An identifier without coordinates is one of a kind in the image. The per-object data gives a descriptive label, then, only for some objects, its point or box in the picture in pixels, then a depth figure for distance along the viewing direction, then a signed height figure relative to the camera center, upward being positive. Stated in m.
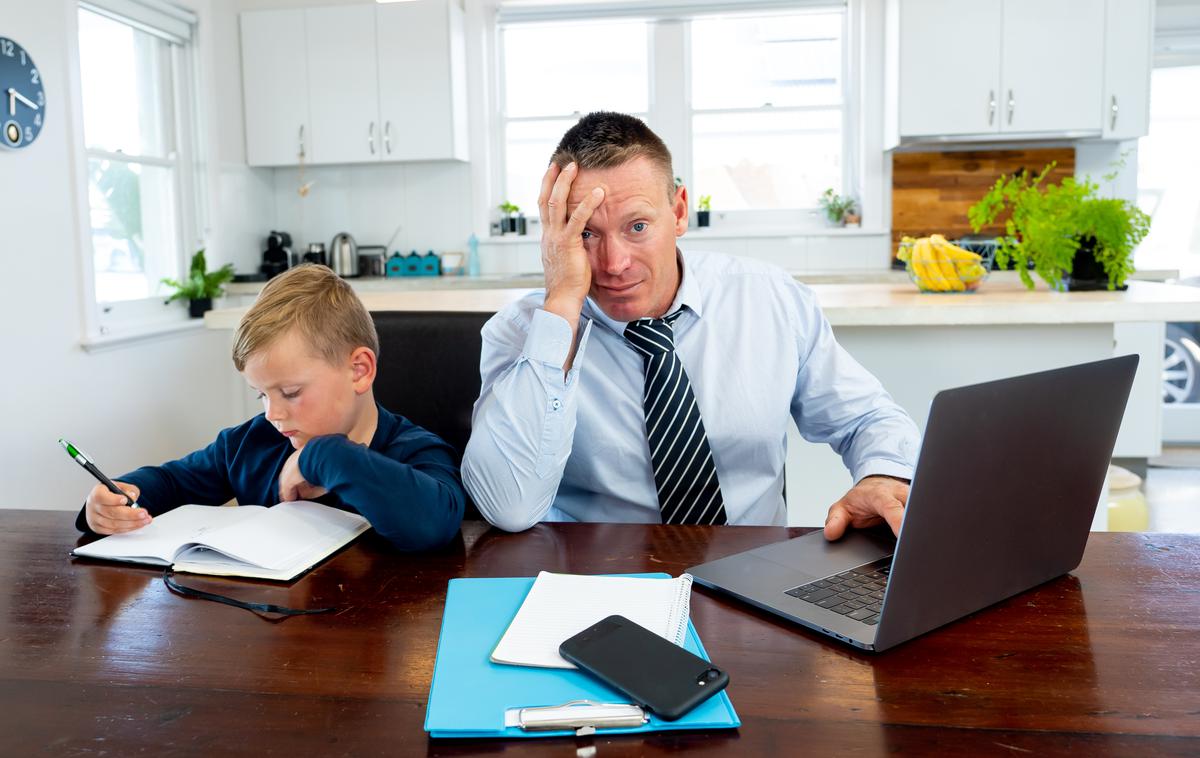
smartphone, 0.73 -0.32
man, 1.34 -0.18
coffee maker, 4.97 +0.06
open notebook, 1.08 -0.33
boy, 1.14 -0.25
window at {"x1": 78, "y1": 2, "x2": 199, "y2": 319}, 3.88 +0.51
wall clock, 3.20 +0.59
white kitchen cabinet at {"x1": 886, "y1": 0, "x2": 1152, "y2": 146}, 4.27 +0.86
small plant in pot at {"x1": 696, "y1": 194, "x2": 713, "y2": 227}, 4.99 +0.26
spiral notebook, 0.82 -0.33
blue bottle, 4.99 +0.05
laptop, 0.80 -0.24
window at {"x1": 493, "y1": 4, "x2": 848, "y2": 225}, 4.94 +0.89
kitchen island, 2.26 -0.19
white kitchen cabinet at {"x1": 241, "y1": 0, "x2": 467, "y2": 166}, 4.66 +0.91
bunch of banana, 2.54 -0.02
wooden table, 0.69 -0.34
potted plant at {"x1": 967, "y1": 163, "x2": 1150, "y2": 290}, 2.44 +0.05
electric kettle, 4.94 +0.06
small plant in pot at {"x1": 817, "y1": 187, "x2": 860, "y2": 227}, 4.88 +0.26
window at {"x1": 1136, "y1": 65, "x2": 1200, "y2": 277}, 4.94 +0.44
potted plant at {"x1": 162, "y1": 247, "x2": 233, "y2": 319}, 4.36 -0.08
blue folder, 0.71 -0.34
